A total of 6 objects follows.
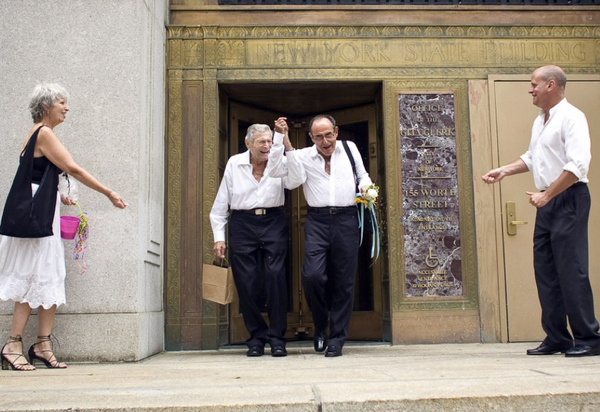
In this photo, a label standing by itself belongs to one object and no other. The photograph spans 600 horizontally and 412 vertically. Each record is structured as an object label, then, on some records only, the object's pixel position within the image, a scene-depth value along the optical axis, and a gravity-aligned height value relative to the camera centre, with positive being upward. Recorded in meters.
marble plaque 7.25 +0.71
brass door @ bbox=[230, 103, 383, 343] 7.91 +0.23
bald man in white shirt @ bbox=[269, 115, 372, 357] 6.06 +0.35
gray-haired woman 5.19 +0.19
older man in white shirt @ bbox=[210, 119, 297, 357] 6.25 +0.24
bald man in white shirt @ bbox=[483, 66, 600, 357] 5.12 +0.34
